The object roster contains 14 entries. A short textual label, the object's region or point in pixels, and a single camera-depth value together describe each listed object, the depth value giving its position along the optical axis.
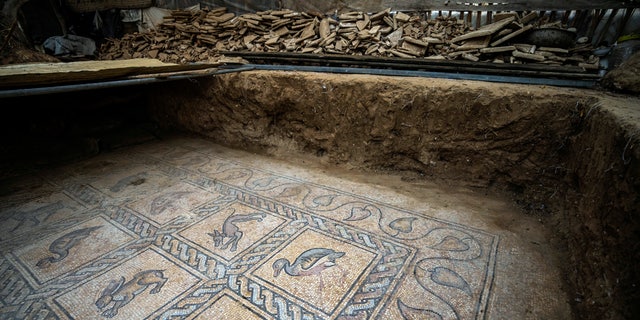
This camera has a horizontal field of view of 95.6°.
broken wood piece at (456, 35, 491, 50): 3.39
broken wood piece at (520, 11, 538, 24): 3.63
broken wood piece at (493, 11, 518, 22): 3.67
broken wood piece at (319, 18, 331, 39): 4.39
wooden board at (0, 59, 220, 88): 2.18
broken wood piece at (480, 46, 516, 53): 3.19
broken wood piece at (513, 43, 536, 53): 3.15
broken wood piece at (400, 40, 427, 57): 3.54
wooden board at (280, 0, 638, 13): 3.50
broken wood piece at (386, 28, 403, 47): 3.86
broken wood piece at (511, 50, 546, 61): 2.96
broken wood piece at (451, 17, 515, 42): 3.41
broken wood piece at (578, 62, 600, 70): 2.66
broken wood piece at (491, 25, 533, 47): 3.33
